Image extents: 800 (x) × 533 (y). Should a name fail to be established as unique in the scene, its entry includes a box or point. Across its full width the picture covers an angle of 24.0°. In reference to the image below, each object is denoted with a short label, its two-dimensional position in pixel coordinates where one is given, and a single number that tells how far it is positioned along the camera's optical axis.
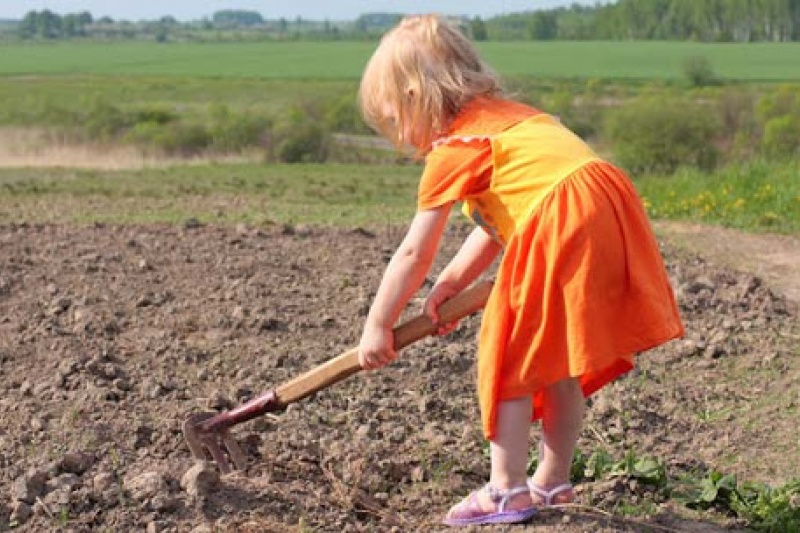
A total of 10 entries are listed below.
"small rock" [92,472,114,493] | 5.07
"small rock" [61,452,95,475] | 5.34
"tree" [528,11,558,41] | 96.33
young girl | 4.44
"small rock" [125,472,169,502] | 4.98
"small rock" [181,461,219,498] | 4.95
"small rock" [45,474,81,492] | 5.07
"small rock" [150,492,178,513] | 4.88
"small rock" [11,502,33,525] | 4.90
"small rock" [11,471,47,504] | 5.00
